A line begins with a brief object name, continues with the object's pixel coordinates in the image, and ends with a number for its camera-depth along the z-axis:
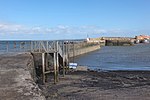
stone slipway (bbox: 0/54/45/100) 5.17
